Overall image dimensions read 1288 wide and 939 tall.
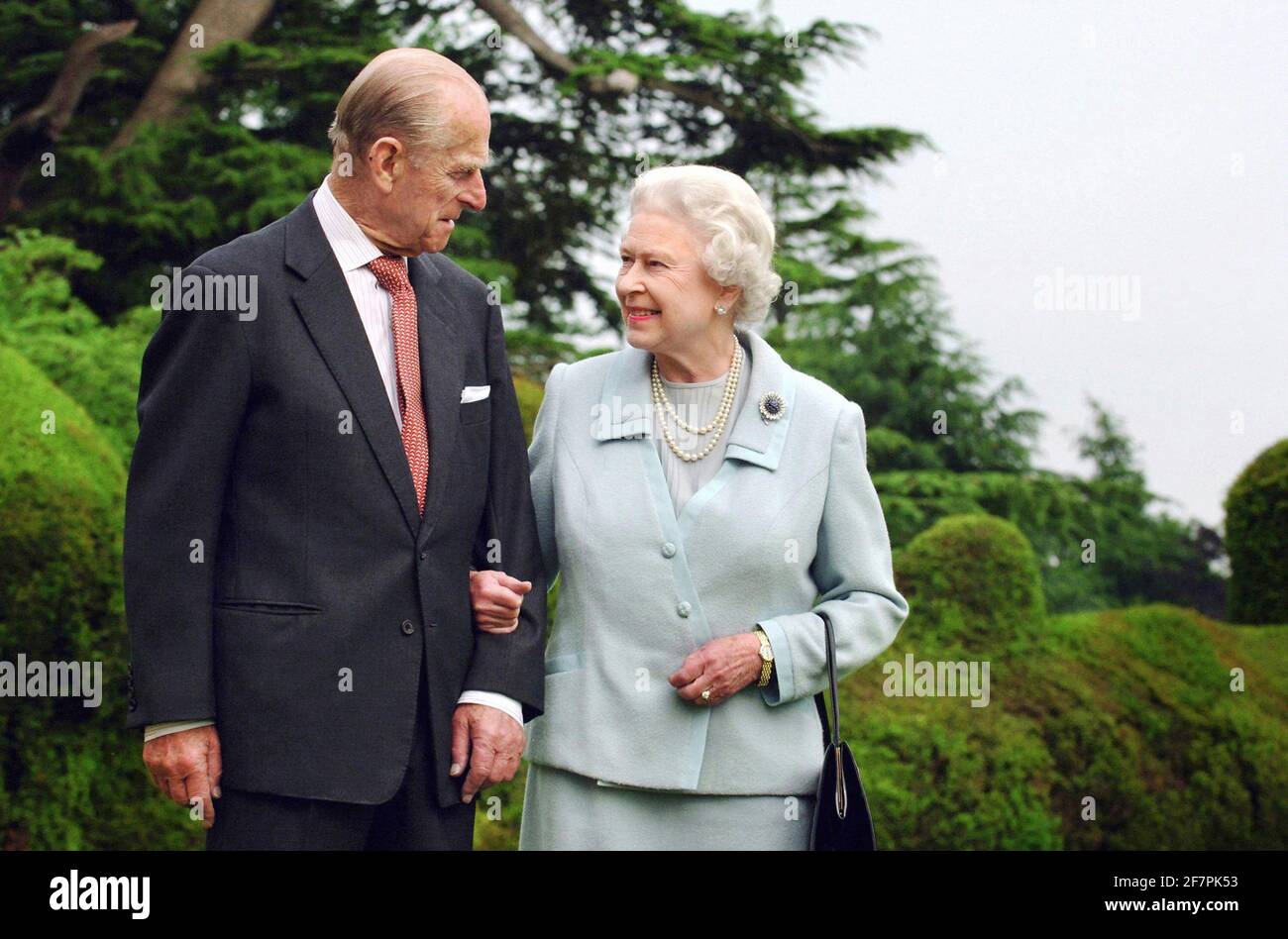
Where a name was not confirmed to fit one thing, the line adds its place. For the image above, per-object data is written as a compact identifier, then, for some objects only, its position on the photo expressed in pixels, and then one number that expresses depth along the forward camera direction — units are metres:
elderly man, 2.87
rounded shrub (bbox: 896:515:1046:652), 7.28
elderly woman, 3.21
